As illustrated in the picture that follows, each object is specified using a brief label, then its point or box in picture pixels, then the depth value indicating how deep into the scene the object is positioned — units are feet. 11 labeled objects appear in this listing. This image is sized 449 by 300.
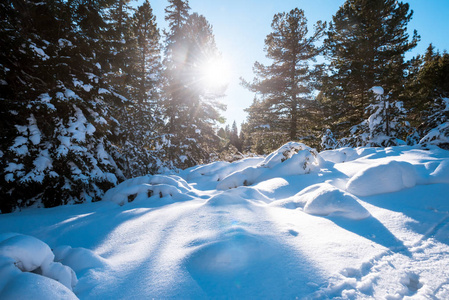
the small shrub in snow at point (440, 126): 13.82
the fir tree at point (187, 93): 35.23
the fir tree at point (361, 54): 32.46
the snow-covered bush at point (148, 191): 10.96
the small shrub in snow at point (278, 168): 11.87
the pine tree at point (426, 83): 31.99
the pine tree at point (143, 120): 20.33
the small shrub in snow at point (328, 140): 29.94
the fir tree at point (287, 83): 35.71
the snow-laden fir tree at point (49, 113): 11.05
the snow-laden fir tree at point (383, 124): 19.55
